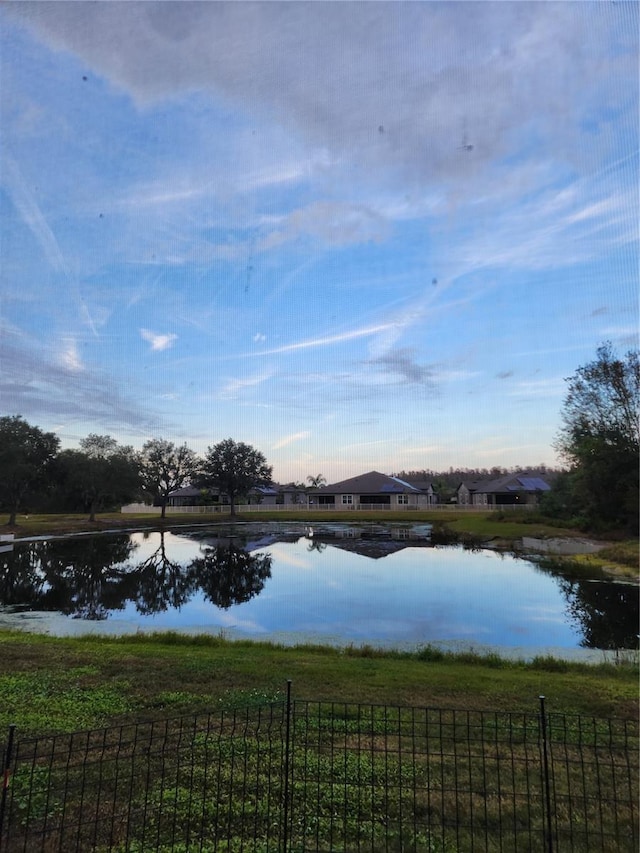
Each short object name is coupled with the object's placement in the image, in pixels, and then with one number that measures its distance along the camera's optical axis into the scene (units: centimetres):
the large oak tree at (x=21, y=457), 3841
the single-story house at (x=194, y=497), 7000
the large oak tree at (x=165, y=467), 5347
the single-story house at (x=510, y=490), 5959
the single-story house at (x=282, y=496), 7925
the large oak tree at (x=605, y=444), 2962
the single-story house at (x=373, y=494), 6266
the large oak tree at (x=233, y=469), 5762
